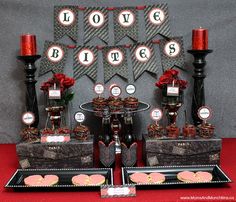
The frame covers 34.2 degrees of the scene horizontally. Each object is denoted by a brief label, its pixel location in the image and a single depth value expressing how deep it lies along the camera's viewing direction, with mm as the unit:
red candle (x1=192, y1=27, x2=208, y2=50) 1861
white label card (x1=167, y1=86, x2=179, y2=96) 1823
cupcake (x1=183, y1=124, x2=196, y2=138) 1756
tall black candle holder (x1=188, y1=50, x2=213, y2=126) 1893
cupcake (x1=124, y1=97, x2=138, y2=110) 1831
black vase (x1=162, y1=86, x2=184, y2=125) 1859
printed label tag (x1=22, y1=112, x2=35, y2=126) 1807
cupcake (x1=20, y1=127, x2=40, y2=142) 1752
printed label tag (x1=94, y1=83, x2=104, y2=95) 1930
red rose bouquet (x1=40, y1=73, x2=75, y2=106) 1819
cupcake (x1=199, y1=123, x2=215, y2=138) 1744
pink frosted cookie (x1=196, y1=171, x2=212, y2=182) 1563
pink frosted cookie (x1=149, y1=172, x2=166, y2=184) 1572
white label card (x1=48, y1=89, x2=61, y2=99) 1789
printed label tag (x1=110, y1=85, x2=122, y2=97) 1898
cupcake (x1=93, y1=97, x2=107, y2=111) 1846
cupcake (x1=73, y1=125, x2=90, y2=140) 1736
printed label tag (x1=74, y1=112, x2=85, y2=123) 1778
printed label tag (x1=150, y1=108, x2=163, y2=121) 1800
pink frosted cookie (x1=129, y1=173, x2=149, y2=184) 1562
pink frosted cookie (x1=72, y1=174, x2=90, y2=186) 1551
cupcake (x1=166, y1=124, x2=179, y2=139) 1754
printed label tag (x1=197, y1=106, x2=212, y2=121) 1803
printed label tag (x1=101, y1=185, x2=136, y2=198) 1454
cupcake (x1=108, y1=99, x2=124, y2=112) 1838
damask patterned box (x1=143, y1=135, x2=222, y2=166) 1720
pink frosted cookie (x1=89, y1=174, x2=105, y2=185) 1550
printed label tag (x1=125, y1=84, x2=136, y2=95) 1934
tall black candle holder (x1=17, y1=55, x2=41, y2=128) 1869
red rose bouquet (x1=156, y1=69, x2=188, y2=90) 1847
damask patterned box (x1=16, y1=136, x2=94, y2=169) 1707
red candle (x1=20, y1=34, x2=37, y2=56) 1862
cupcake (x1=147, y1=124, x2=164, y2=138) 1752
